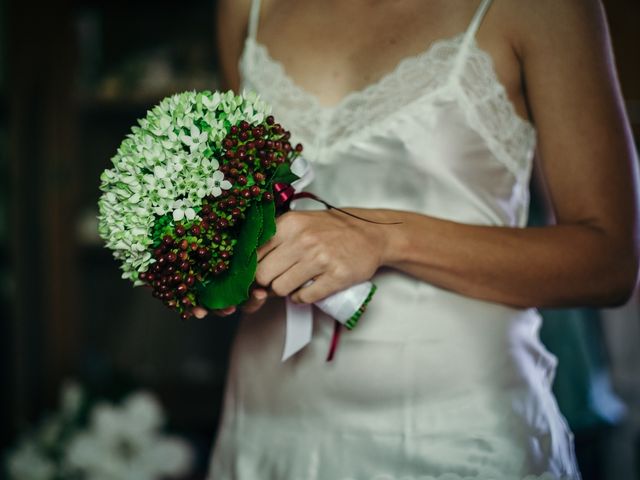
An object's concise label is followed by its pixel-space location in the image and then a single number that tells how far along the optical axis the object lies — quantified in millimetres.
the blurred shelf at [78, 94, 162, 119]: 2875
